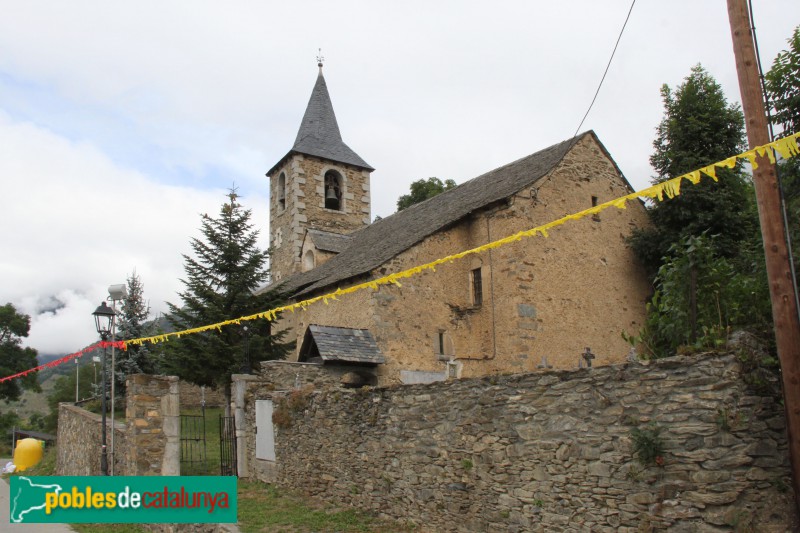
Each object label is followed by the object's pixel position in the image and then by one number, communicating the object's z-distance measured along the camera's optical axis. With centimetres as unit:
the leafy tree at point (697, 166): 1717
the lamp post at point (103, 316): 1262
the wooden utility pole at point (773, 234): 571
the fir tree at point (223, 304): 1911
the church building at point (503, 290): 1566
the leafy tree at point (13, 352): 4119
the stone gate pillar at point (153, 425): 1173
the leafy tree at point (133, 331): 2672
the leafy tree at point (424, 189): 3569
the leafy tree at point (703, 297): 705
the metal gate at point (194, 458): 1403
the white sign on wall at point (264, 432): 1258
